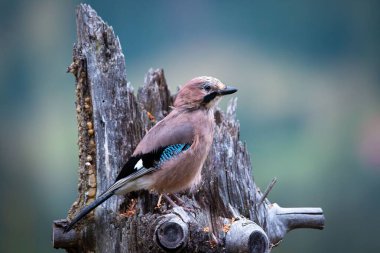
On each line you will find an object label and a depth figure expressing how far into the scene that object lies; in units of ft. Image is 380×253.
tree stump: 24.11
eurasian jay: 24.45
